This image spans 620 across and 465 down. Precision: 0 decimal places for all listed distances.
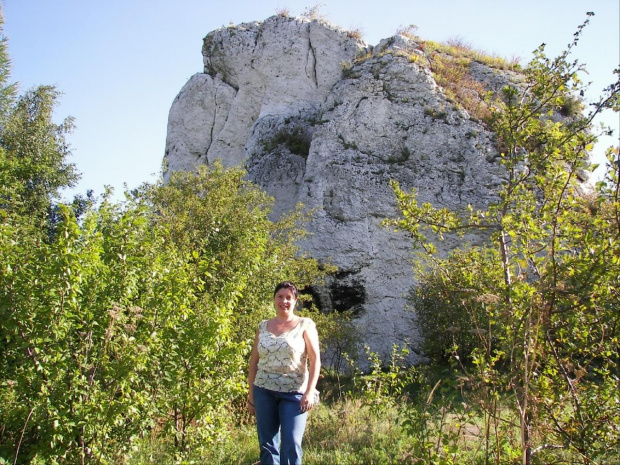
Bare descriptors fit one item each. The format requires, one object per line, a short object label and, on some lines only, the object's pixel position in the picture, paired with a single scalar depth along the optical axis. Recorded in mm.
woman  3699
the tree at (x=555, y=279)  3361
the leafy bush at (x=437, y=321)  11172
